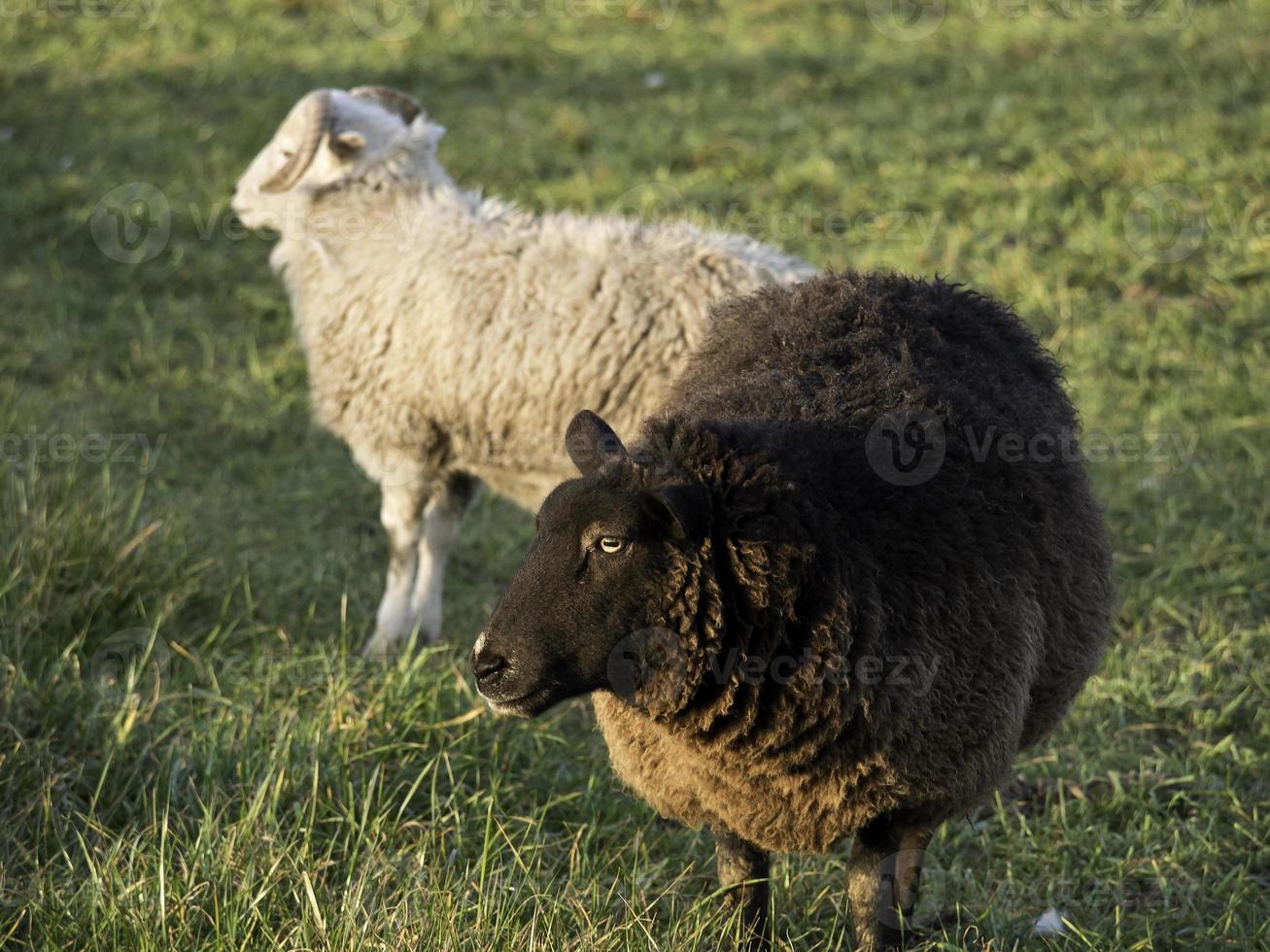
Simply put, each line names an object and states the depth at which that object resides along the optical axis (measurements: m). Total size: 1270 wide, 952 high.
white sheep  10.10
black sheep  5.59
